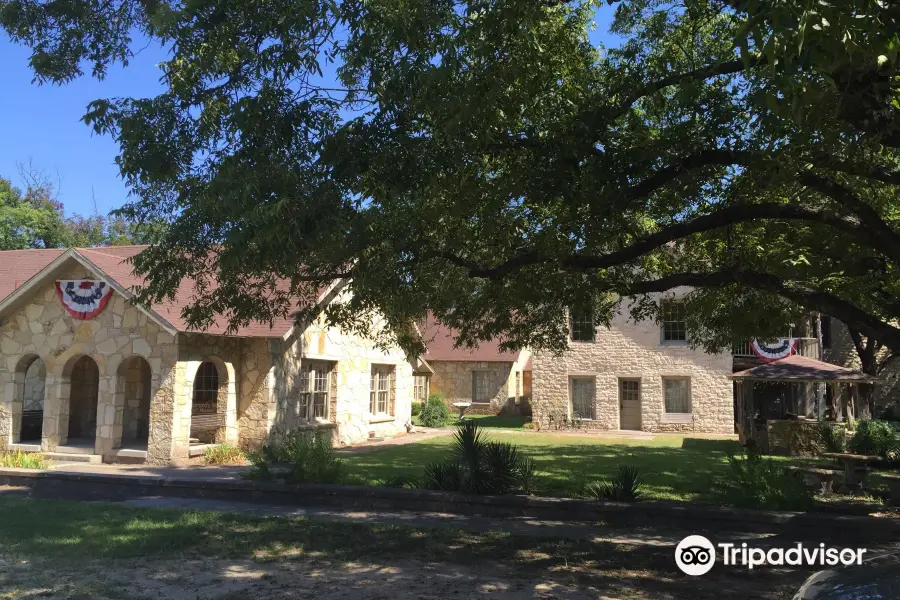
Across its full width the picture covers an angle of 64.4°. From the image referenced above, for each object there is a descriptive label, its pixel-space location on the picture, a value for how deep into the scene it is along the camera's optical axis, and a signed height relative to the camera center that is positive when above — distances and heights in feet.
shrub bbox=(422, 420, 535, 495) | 35.53 -4.24
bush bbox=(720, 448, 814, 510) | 31.76 -4.51
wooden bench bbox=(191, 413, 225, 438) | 54.49 -2.92
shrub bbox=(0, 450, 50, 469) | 46.78 -5.20
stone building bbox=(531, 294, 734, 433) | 87.66 +0.73
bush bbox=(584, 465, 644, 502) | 33.81 -4.80
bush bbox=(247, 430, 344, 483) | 38.86 -4.19
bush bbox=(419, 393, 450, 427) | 97.60 -3.75
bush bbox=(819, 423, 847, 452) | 63.62 -4.14
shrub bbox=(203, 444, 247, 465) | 53.06 -5.28
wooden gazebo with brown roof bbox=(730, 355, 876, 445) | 67.92 -0.25
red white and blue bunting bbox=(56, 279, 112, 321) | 53.11 +6.48
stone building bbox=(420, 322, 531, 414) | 114.32 +1.58
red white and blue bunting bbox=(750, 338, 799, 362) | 85.66 +4.81
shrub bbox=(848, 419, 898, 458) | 59.21 -4.08
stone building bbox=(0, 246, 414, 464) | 51.78 +1.18
